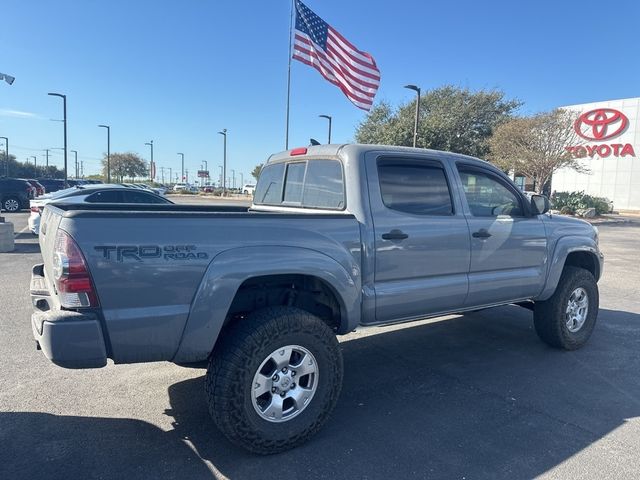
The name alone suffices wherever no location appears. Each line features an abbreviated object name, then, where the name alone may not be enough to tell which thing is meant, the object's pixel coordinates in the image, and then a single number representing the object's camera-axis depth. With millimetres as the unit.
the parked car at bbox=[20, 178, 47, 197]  21886
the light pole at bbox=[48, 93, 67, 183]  30516
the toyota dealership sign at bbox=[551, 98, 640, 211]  33875
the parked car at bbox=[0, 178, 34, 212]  21234
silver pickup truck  2576
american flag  13648
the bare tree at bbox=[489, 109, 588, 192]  24672
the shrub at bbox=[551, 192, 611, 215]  26780
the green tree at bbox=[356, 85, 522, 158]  30353
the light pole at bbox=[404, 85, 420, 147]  20012
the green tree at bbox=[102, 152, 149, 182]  74625
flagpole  18438
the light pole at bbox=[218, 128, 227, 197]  45125
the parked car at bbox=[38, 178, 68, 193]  30975
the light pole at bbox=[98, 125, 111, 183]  43944
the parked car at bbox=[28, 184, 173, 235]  11773
